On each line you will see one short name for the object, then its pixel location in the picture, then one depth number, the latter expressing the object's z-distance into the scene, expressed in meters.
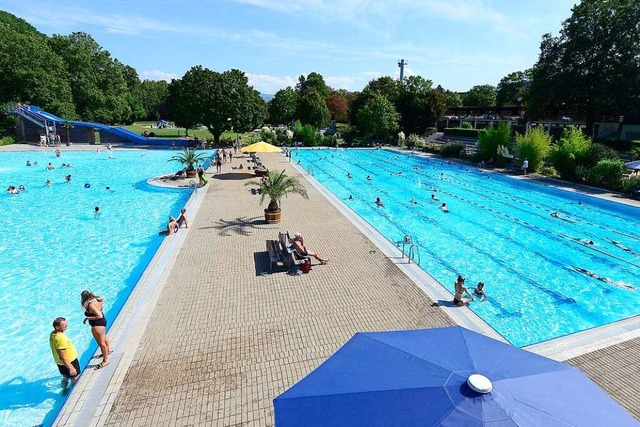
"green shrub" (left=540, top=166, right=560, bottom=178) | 29.14
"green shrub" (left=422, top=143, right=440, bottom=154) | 43.69
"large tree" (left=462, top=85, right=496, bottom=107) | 86.06
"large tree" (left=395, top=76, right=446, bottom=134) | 54.16
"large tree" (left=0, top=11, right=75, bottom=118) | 42.50
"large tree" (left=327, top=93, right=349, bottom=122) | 83.69
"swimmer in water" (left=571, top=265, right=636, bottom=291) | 11.70
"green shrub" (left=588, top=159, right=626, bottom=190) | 24.19
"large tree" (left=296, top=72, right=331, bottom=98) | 93.10
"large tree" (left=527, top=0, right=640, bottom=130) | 33.50
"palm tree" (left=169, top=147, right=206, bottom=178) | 24.75
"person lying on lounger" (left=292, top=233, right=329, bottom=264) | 10.91
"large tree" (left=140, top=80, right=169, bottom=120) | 90.00
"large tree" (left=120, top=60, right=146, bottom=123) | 78.75
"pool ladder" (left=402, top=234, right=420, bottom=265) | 11.67
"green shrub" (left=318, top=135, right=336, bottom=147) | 50.72
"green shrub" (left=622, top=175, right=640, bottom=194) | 22.64
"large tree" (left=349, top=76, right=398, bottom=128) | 58.28
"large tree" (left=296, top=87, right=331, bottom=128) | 58.06
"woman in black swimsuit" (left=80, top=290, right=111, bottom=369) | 6.61
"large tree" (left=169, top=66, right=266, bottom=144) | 41.78
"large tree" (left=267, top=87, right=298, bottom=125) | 67.69
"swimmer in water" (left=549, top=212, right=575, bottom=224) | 19.05
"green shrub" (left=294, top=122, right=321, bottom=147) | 50.03
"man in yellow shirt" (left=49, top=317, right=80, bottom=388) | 6.27
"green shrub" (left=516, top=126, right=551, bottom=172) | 29.62
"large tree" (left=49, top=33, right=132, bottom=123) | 51.19
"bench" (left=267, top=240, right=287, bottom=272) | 10.70
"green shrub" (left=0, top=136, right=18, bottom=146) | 40.02
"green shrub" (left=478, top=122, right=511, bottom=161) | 33.28
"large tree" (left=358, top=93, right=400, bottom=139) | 51.03
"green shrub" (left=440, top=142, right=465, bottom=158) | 39.38
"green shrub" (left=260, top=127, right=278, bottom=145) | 48.38
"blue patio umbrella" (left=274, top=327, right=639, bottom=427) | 2.97
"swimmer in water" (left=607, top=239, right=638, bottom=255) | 14.80
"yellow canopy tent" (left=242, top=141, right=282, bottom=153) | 26.61
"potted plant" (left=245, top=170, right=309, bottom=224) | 15.48
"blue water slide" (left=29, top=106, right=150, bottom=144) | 42.31
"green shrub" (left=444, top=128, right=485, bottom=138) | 53.19
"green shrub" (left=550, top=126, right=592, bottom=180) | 27.05
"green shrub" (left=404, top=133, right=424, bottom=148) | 47.92
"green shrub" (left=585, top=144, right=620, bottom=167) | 26.23
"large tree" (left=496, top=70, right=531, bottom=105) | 82.38
